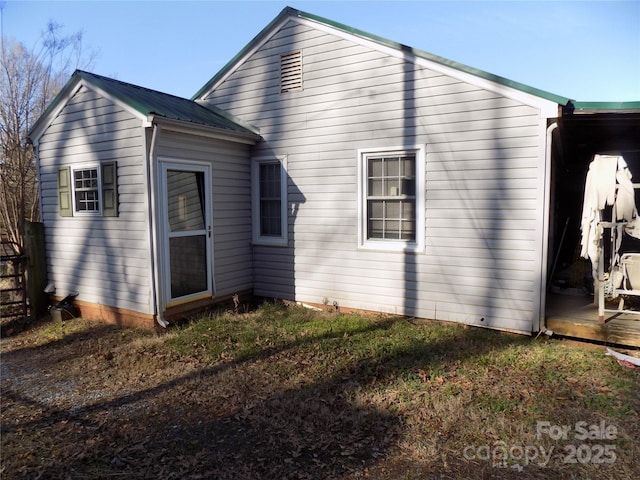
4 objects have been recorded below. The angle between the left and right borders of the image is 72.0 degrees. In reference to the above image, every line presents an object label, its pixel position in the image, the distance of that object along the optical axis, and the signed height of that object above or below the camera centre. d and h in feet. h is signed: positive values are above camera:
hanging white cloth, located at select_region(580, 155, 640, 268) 16.81 +0.34
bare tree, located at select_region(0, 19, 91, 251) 34.30 +6.96
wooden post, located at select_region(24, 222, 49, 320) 24.79 -3.24
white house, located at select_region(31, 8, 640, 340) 18.67 +1.29
